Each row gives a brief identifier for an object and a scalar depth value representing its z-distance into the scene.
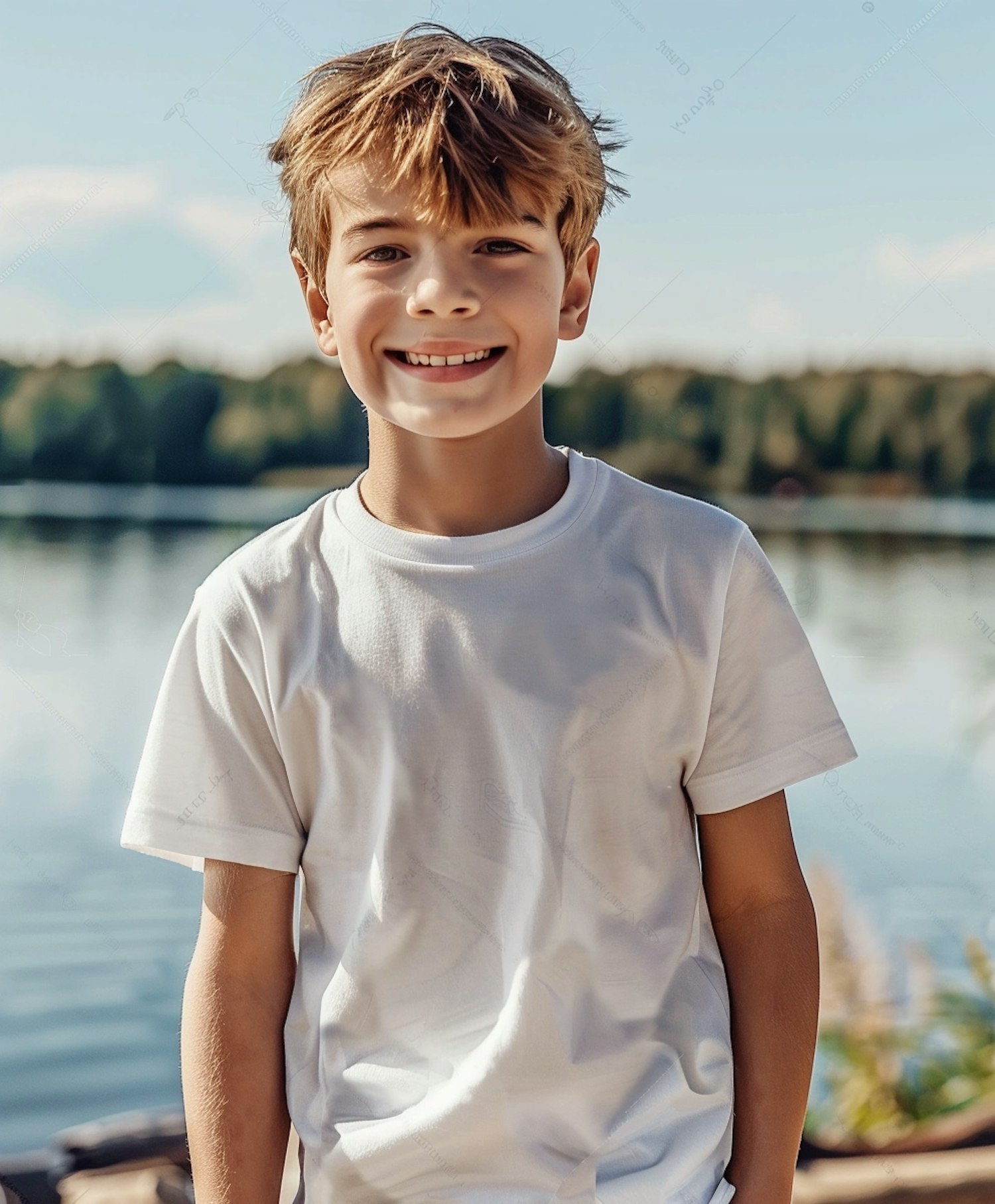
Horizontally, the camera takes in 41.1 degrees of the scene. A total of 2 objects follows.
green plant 2.12
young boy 0.85
